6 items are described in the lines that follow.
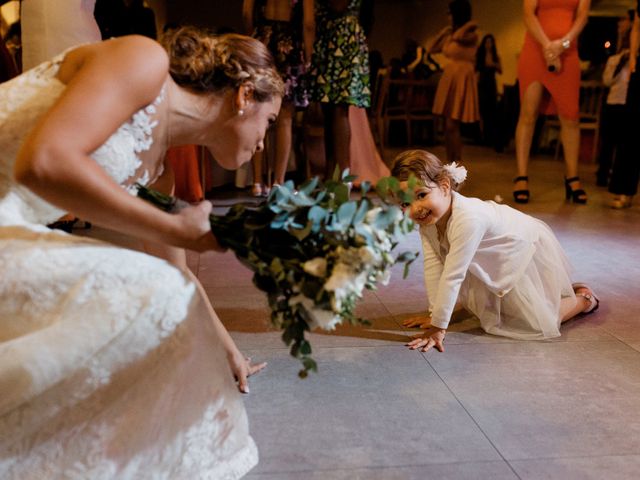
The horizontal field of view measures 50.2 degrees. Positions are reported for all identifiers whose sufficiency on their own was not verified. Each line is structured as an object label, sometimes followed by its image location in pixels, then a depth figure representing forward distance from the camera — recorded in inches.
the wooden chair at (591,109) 336.5
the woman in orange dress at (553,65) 197.2
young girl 97.3
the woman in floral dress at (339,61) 186.7
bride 50.4
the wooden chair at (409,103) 413.6
